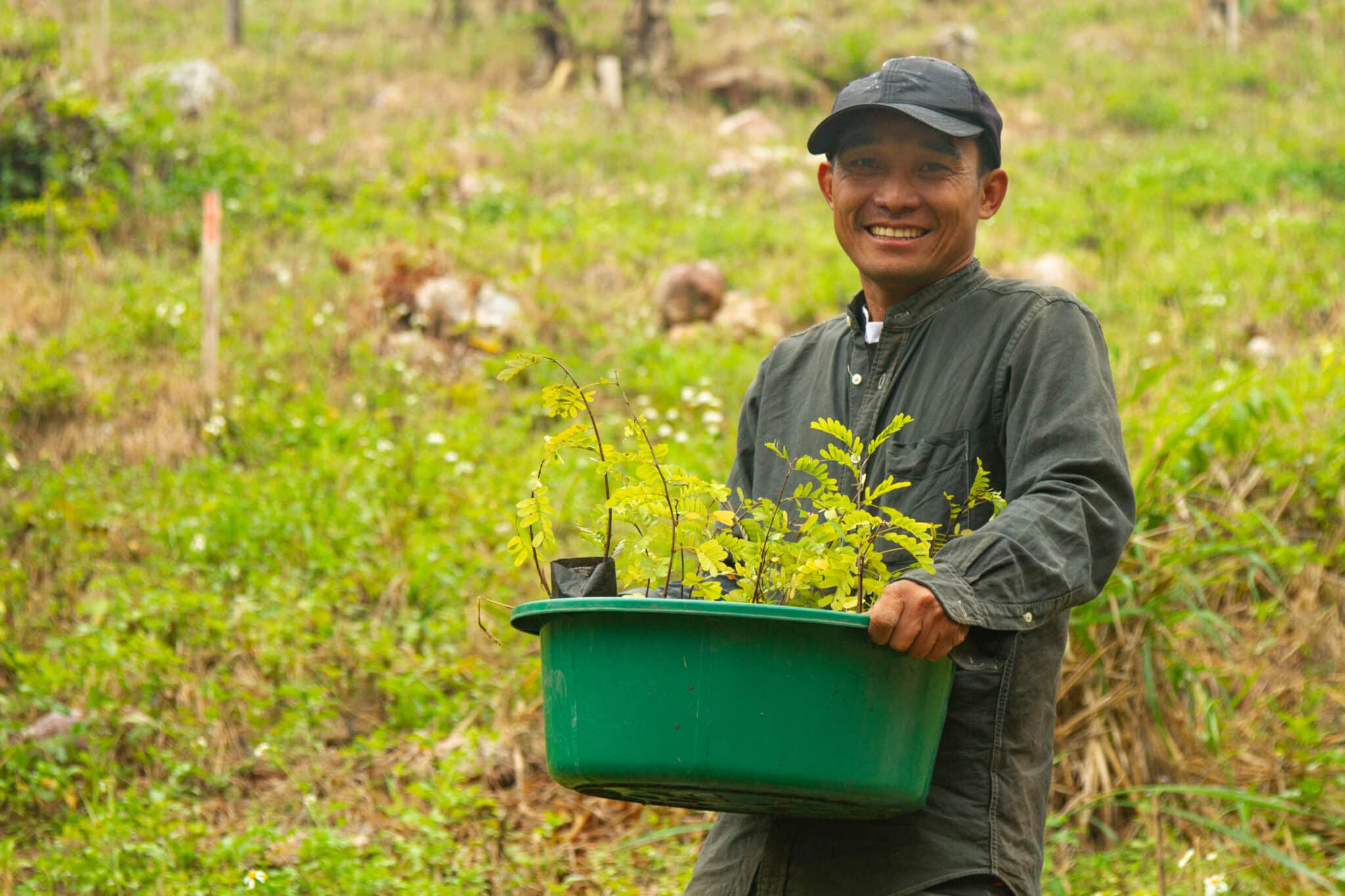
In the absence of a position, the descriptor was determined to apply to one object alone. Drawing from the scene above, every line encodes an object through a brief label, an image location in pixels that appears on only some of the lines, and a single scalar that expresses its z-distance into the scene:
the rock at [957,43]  17.38
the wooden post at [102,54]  11.94
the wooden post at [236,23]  15.83
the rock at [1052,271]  9.27
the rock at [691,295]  8.85
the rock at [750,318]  8.62
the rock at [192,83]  12.45
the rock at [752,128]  13.62
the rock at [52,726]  4.62
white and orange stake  7.34
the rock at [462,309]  8.45
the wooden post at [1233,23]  17.11
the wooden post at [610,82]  14.50
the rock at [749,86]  15.44
